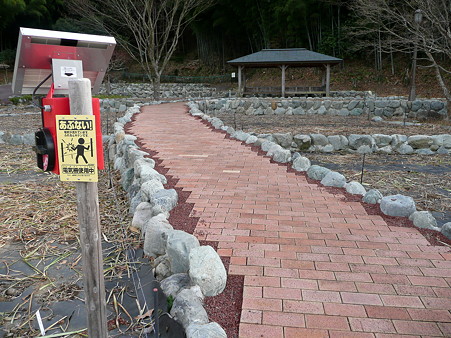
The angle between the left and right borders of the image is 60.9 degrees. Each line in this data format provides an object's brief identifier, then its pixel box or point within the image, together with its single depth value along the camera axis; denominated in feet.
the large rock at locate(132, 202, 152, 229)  12.23
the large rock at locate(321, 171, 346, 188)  15.20
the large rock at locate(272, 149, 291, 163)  19.03
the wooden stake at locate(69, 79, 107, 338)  5.95
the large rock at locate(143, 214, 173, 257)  10.10
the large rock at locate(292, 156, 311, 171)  17.51
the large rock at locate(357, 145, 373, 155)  25.58
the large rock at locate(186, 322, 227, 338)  6.59
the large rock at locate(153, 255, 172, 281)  9.47
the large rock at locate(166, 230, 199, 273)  8.99
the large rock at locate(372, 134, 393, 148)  25.68
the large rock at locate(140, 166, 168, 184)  14.62
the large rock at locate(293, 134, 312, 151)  26.27
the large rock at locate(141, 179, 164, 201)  13.12
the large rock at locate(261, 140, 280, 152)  21.50
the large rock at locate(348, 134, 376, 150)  25.63
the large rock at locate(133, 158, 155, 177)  15.55
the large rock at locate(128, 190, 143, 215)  13.51
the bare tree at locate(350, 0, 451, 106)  36.78
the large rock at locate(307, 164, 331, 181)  16.10
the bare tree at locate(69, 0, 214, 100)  64.23
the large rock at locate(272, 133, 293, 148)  26.81
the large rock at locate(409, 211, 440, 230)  11.42
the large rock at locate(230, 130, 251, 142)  24.84
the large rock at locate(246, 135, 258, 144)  23.49
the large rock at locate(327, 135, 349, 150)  26.14
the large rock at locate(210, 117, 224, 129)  30.19
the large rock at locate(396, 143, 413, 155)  25.25
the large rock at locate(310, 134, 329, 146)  26.22
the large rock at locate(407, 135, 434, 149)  25.39
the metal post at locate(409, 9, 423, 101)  38.42
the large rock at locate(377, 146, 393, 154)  25.50
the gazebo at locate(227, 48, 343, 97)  64.64
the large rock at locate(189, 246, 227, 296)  8.20
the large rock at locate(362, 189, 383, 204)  13.30
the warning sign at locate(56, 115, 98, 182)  5.89
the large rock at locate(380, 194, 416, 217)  12.24
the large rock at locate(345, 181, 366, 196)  14.23
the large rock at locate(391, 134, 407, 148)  25.63
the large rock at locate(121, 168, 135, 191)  16.63
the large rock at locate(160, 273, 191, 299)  8.37
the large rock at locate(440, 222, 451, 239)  10.79
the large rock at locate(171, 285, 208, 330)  7.27
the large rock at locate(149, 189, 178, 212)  12.42
